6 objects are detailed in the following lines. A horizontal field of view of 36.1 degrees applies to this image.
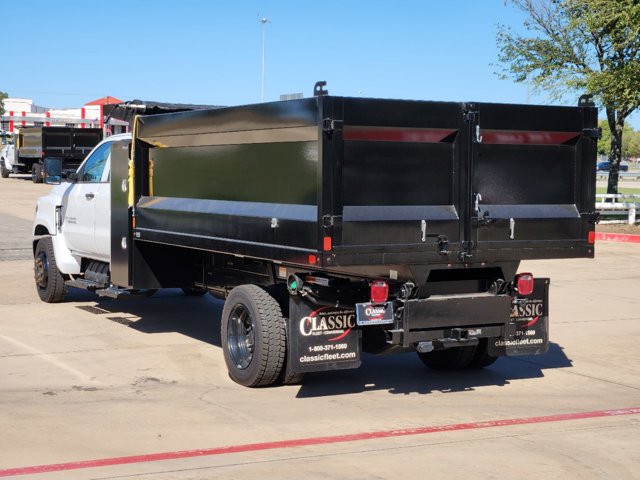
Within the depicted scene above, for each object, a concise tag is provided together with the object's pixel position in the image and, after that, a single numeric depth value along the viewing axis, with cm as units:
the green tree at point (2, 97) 14227
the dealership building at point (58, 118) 6397
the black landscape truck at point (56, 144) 4159
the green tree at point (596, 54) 2448
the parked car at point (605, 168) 8531
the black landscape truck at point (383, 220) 737
